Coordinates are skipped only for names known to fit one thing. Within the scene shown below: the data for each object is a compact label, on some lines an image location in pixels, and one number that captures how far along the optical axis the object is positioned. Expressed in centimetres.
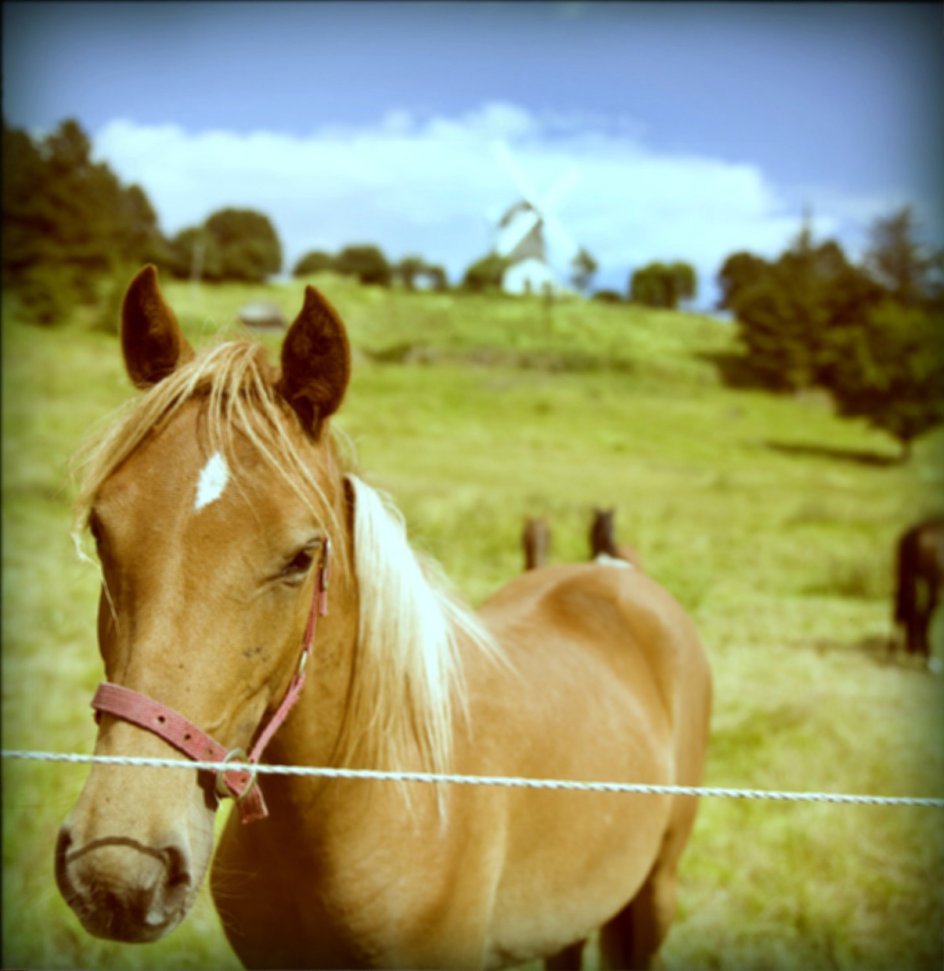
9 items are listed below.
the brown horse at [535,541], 578
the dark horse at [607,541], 498
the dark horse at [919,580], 1077
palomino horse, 159
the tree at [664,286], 4350
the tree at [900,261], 3584
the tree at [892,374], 3316
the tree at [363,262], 3167
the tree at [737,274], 4544
